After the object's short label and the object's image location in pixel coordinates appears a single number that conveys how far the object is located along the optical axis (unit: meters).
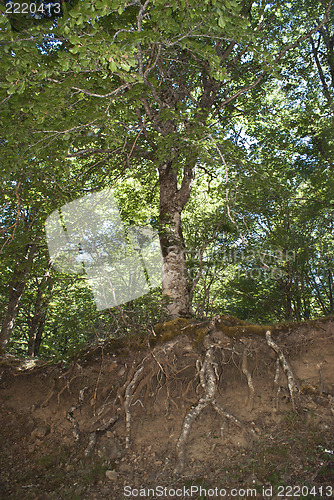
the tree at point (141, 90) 3.26
